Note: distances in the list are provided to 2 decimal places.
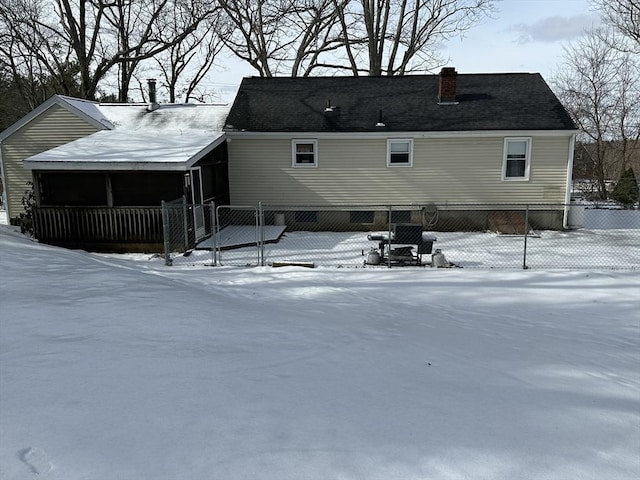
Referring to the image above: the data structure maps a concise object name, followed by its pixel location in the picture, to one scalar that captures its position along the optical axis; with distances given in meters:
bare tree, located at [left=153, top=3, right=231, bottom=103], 31.76
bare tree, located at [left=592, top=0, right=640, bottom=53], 22.53
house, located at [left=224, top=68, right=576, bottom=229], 16.03
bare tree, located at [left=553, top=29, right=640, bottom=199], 27.52
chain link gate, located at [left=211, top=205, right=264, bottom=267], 11.80
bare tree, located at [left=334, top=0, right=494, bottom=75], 27.38
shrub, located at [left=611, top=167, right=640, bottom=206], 22.80
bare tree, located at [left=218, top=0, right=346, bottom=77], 29.14
